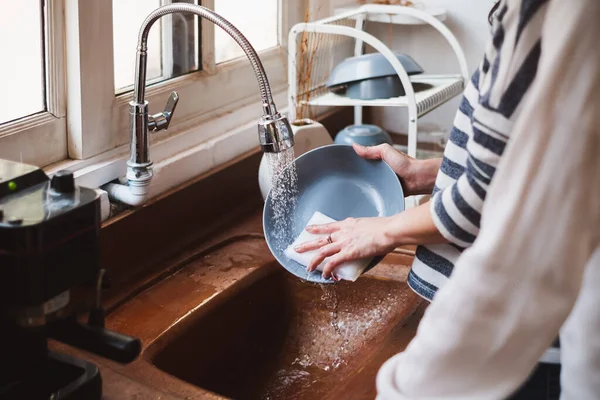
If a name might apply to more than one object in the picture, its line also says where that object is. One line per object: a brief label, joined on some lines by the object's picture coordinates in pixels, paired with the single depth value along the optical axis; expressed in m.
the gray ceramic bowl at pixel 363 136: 1.95
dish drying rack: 1.89
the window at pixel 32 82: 1.35
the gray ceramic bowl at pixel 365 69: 1.93
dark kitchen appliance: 0.87
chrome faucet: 1.33
